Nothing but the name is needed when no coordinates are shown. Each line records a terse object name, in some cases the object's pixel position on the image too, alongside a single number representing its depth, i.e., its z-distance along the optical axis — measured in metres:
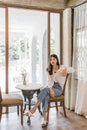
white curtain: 4.12
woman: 3.74
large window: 4.37
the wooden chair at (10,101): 3.56
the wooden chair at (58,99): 3.82
